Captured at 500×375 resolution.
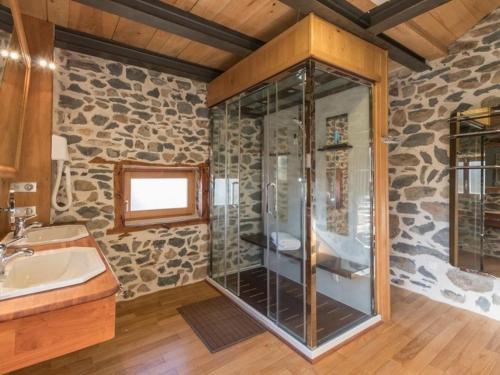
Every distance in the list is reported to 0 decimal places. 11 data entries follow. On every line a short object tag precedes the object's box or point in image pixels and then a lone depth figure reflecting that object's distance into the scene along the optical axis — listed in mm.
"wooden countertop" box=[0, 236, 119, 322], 890
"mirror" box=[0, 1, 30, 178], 1656
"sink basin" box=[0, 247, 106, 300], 1218
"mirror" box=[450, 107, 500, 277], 2436
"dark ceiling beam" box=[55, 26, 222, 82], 2385
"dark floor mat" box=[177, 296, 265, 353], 2215
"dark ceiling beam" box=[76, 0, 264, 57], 1907
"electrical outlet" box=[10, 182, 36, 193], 2028
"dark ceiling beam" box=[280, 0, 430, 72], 1834
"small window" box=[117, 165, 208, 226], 2973
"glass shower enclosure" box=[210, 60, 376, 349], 2164
